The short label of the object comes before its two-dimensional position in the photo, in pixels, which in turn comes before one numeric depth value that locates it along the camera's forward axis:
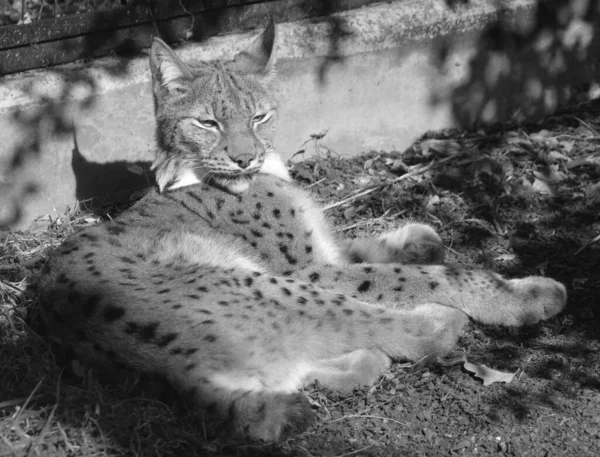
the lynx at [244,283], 3.97
